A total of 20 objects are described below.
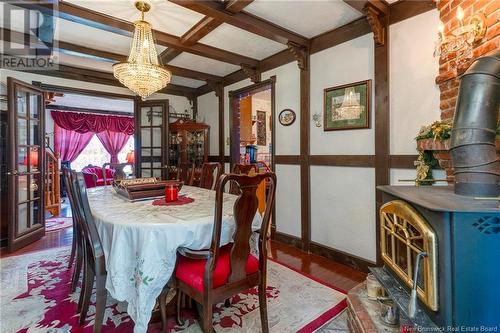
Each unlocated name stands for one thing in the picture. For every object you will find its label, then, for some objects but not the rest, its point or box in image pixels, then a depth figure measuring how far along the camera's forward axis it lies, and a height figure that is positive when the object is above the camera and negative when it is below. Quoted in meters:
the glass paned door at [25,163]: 3.12 +0.09
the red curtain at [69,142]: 7.57 +0.85
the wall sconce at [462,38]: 1.58 +0.83
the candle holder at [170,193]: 2.03 -0.20
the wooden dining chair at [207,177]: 3.05 -0.11
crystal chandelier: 2.34 +0.98
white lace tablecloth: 1.41 -0.46
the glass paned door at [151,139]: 4.84 +0.57
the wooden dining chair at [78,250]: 1.91 -0.68
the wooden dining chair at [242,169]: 2.56 -0.01
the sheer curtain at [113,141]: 8.46 +0.97
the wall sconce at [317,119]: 3.06 +0.58
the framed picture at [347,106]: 2.62 +0.65
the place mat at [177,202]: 1.95 -0.27
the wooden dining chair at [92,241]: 1.50 -0.44
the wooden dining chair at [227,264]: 1.36 -0.57
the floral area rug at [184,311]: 1.72 -1.07
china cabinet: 4.87 +0.48
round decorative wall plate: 3.39 +0.69
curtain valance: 7.47 +1.51
